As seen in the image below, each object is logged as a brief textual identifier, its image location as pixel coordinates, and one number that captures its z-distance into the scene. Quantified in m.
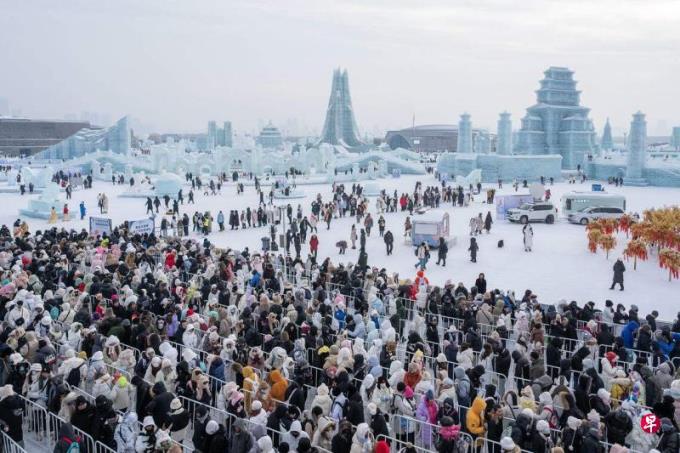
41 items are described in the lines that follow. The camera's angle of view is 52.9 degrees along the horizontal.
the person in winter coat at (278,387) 9.56
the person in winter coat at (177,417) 8.41
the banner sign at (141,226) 26.66
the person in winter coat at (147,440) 7.91
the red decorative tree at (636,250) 23.19
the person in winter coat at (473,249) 23.92
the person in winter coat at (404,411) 9.18
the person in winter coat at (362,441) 7.79
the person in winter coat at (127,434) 8.09
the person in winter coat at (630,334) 12.75
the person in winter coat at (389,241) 25.58
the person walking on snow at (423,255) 22.47
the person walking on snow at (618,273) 19.70
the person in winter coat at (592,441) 7.79
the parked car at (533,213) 33.58
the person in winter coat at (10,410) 8.62
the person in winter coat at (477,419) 8.78
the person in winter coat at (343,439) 7.98
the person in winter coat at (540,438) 8.10
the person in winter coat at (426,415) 9.14
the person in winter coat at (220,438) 7.91
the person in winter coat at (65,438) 7.71
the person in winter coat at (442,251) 23.38
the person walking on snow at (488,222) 29.84
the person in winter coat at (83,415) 8.40
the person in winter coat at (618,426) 8.34
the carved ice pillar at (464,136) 67.50
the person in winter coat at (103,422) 8.45
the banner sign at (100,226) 26.25
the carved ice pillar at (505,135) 66.62
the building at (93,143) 80.19
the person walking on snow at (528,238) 26.12
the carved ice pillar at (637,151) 55.62
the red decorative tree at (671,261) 21.06
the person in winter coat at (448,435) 8.41
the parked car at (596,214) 33.16
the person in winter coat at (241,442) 7.88
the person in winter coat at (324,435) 8.23
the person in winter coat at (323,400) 8.89
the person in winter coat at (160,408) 8.55
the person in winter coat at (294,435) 7.93
